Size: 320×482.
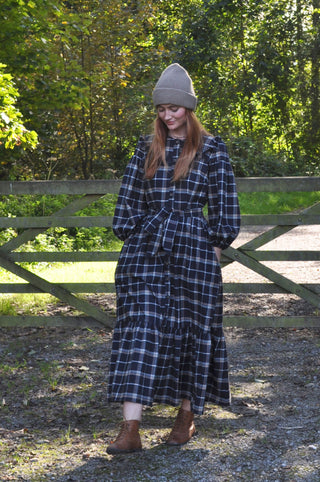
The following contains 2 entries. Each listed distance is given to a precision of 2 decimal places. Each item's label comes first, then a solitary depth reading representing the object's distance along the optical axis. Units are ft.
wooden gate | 17.76
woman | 11.80
